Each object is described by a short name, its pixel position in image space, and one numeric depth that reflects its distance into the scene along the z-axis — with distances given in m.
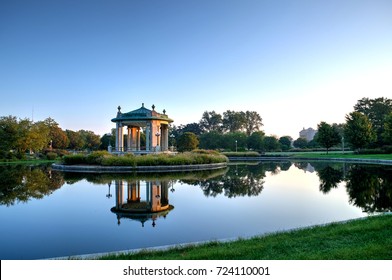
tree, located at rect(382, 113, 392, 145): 31.56
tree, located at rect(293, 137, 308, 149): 69.88
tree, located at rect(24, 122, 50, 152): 36.38
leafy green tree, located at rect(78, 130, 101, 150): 62.68
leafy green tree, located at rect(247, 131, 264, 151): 55.38
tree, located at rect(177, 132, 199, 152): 41.66
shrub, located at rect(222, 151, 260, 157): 40.68
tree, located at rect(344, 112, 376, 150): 36.84
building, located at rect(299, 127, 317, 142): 148.79
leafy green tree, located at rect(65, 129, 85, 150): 60.72
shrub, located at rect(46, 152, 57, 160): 36.00
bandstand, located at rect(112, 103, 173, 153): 26.50
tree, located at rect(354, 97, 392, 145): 49.97
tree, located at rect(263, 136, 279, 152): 55.81
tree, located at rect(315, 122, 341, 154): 40.91
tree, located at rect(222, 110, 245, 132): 72.88
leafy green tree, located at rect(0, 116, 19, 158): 33.50
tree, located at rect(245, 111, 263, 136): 75.56
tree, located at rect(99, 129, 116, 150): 58.03
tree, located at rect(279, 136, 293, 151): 63.68
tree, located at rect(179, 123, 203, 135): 78.04
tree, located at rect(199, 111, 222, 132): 76.94
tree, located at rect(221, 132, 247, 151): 56.28
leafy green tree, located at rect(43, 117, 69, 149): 55.06
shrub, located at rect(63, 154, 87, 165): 21.88
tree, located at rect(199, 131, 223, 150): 56.92
